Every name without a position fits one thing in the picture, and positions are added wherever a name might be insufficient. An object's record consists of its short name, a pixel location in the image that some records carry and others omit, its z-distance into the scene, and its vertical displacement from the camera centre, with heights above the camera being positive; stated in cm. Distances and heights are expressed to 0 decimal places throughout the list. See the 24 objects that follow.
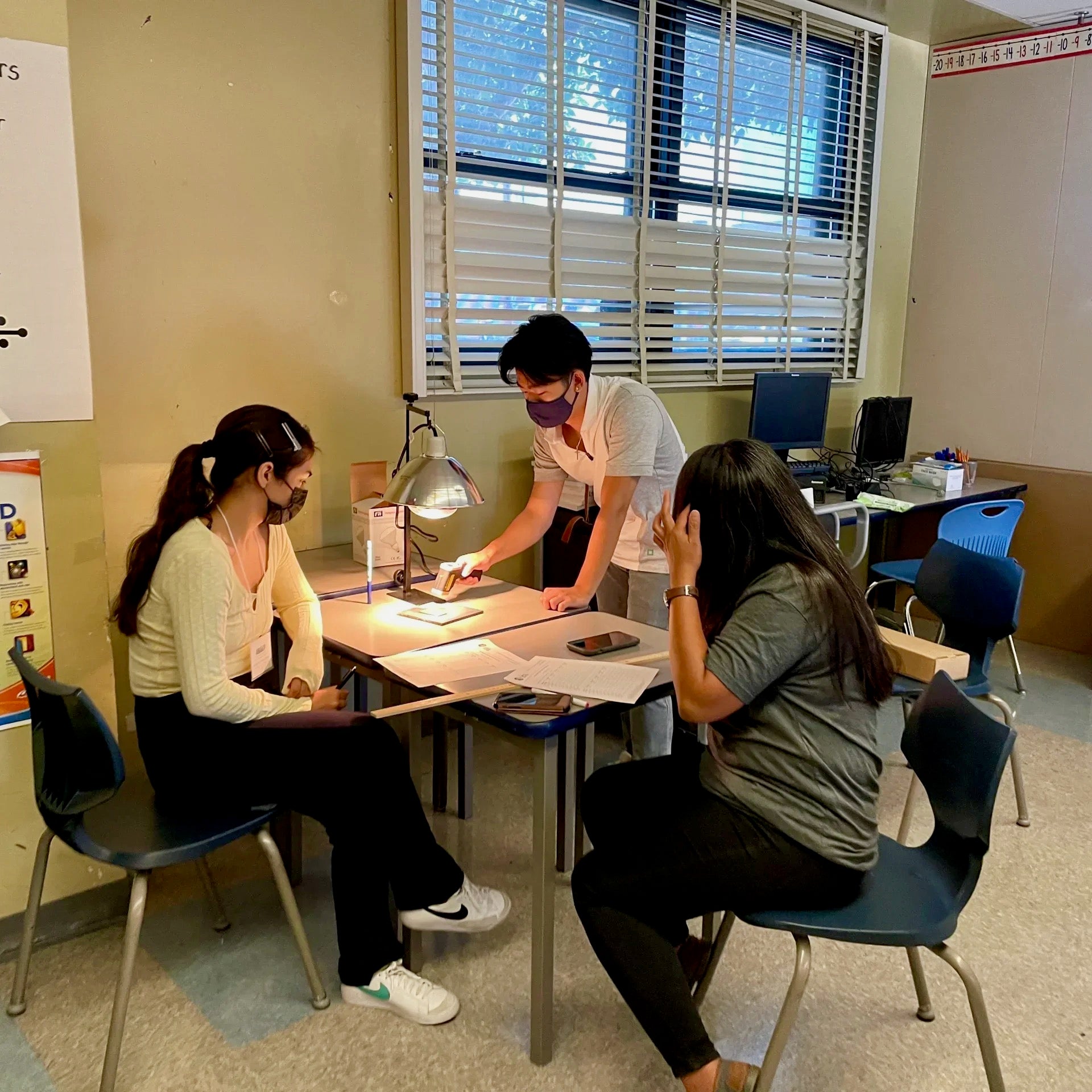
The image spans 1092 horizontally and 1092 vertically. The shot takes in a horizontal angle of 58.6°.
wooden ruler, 180 -65
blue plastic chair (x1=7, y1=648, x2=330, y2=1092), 168 -89
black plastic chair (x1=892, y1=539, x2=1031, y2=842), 266 -70
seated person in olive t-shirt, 158 -66
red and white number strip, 417 +133
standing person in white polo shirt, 241 -31
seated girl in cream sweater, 184 -74
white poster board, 187 +18
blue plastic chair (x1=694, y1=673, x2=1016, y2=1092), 155 -89
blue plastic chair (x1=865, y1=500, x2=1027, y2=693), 351 -63
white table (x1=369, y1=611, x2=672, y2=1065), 175 -84
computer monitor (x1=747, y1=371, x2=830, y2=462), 396 -24
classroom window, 312 +60
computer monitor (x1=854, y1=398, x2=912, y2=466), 437 -35
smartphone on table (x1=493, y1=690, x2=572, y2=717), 177 -65
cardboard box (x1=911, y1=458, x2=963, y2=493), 418 -52
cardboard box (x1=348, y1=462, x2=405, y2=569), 277 -50
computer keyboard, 406 -49
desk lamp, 217 -31
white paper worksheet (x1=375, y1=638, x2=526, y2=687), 195 -65
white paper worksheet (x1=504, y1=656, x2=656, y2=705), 184 -64
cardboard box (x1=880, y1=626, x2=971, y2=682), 255 -79
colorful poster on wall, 199 -50
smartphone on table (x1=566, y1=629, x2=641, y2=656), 211 -64
